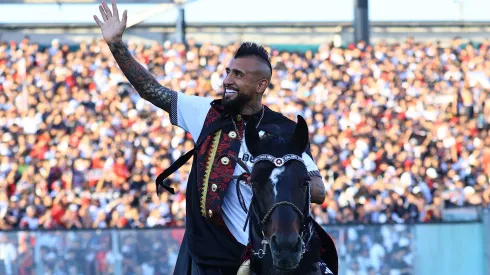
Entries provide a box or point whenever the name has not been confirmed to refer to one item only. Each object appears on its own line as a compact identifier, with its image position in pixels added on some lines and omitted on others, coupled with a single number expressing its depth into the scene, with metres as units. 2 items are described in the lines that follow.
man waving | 10.37
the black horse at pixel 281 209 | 8.49
